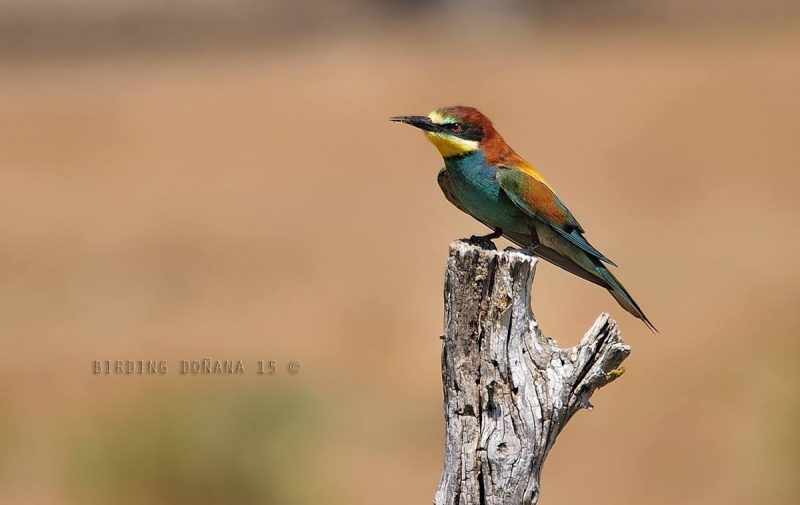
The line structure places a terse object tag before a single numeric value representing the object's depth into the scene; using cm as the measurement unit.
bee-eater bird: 916
